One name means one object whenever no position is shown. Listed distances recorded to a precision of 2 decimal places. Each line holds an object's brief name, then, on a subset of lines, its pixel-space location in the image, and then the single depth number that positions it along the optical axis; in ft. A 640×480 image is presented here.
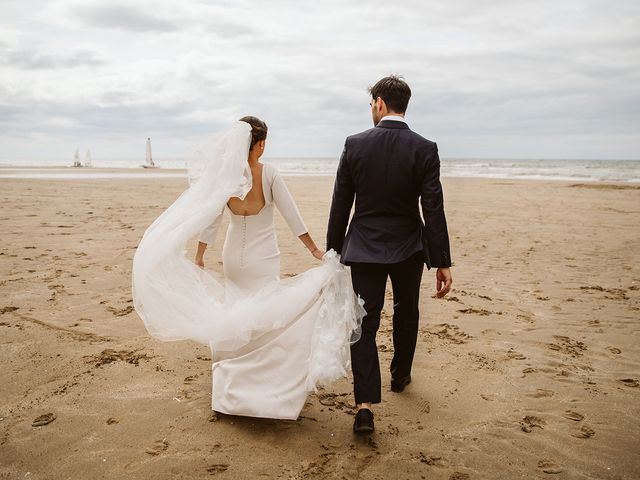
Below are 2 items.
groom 11.00
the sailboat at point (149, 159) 162.51
